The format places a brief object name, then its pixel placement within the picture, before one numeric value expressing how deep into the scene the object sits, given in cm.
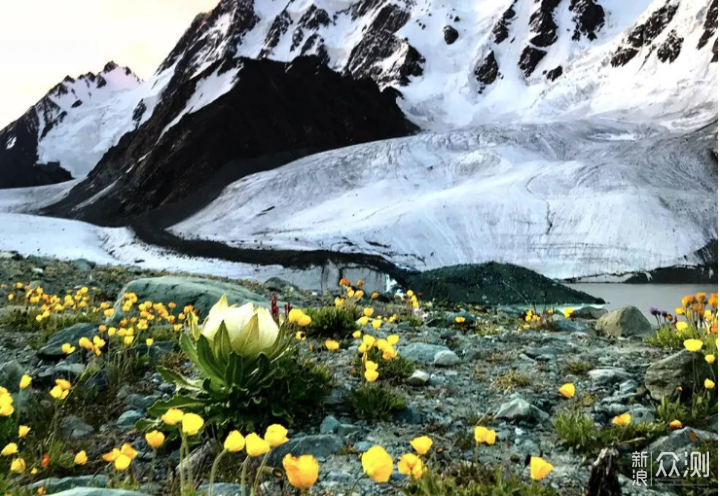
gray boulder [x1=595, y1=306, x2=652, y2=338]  591
